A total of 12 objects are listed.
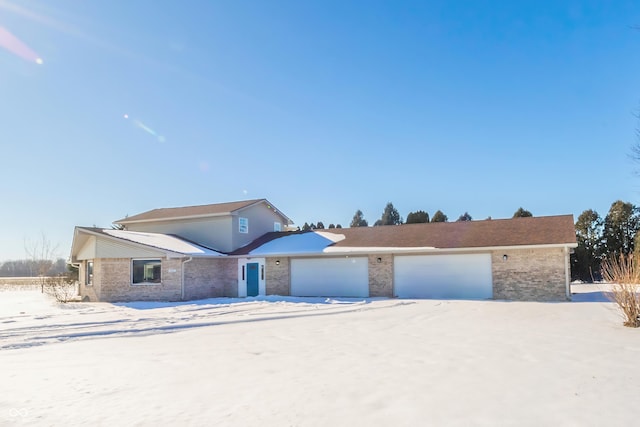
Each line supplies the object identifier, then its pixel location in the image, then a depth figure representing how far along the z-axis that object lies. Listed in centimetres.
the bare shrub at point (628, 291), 1030
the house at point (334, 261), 1892
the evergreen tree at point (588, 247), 3105
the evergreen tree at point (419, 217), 3734
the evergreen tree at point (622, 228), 3121
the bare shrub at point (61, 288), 2203
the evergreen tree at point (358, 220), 5066
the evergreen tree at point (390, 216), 4762
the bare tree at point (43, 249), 3304
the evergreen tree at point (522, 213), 3522
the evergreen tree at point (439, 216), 3806
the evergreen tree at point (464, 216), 4231
